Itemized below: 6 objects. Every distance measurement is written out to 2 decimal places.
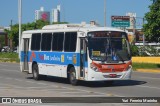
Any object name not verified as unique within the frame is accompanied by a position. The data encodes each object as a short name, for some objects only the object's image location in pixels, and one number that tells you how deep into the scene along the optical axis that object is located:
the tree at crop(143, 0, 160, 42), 39.75
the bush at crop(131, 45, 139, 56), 58.95
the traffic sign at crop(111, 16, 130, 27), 68.50
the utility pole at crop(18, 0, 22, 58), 58.58
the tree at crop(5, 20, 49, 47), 106.88
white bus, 21.62
